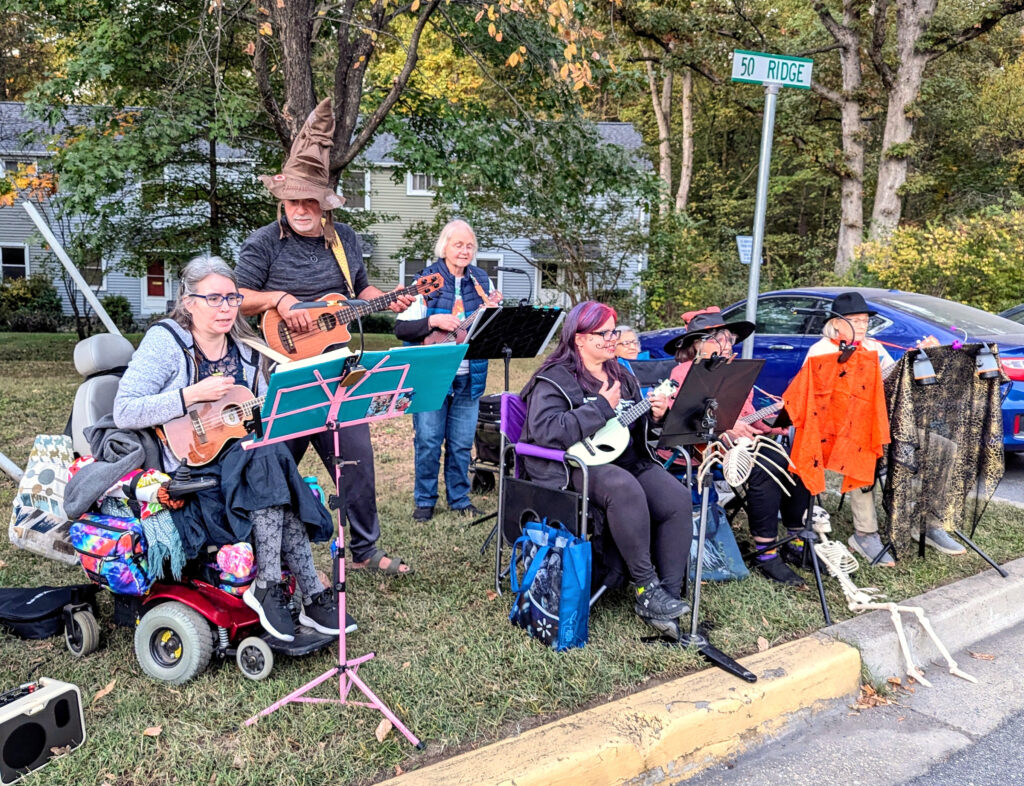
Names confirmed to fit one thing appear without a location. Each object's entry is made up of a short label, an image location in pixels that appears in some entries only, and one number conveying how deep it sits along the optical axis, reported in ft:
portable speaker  8.21
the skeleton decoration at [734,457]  12.11
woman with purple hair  11.91
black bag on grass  11.47
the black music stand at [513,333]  14.80
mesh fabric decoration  15.16
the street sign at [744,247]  27.28
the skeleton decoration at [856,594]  12.52
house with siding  84.02
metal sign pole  16.08
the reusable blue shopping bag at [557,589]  11.28
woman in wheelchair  10.46
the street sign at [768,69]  15.94
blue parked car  21.54
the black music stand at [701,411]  11.52
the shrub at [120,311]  81.61
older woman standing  16.38
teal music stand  8.78
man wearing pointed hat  13.61
